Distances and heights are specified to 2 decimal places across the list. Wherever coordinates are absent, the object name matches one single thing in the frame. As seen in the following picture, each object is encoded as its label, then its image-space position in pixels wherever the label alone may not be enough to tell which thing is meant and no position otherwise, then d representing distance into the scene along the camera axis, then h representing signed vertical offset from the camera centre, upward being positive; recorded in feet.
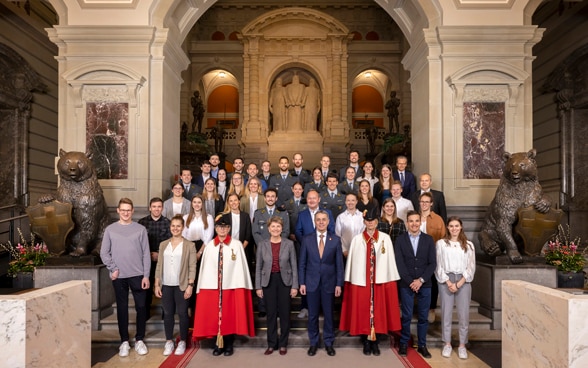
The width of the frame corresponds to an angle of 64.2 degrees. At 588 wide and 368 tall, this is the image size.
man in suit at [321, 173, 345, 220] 23.48 -0.50
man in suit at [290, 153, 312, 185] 26.71 +0.93
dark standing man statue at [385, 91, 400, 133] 55.16 +9.81
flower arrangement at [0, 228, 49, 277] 23.17 -3.61
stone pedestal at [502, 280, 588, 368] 12.00 -3.85
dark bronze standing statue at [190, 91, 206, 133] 57.91 +10.01
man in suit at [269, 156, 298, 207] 25.53 +0.37
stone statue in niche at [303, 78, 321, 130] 62.08 +10.61
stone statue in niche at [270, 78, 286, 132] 62.13 +10.73
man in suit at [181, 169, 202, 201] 25.38 +0.05
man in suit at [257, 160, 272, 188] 26.71 +0.79
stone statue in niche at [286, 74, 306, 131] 61.62 +10.90
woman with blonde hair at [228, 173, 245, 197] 23.44 +0.12
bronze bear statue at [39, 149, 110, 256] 22.18 -0.63
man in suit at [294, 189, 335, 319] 21.09 -1.50
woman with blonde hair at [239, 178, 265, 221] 23.45 -0.53
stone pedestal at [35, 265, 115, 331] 21.81 -4.16
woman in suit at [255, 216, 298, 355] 19.24 -3.78
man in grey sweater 19.19 -3.15
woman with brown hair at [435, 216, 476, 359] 19.03 -3.66
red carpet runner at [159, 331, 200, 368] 17.97 -6.81
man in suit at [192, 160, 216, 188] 26.66 +0.75
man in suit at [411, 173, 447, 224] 23.43 -0.47
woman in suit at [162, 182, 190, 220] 23.12 -0.91
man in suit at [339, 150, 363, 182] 26.61 +1.26
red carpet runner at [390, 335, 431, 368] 17.97 -6.73
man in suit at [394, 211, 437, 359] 18.97 -3.34
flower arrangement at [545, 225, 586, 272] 23.76 -3.41
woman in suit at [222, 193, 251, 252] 21.03 -1.47
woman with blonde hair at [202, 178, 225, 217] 23.24 -0.55
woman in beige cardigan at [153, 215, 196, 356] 19.15 -3.66
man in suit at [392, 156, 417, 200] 26.35 +0.53
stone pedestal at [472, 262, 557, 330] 21.95 -4.15
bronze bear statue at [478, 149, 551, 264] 22.13 -0.46
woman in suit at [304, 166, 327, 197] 24.95 +0.27
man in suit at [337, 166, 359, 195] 24.70 +0.28
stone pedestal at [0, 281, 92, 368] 12.21 -4.03
